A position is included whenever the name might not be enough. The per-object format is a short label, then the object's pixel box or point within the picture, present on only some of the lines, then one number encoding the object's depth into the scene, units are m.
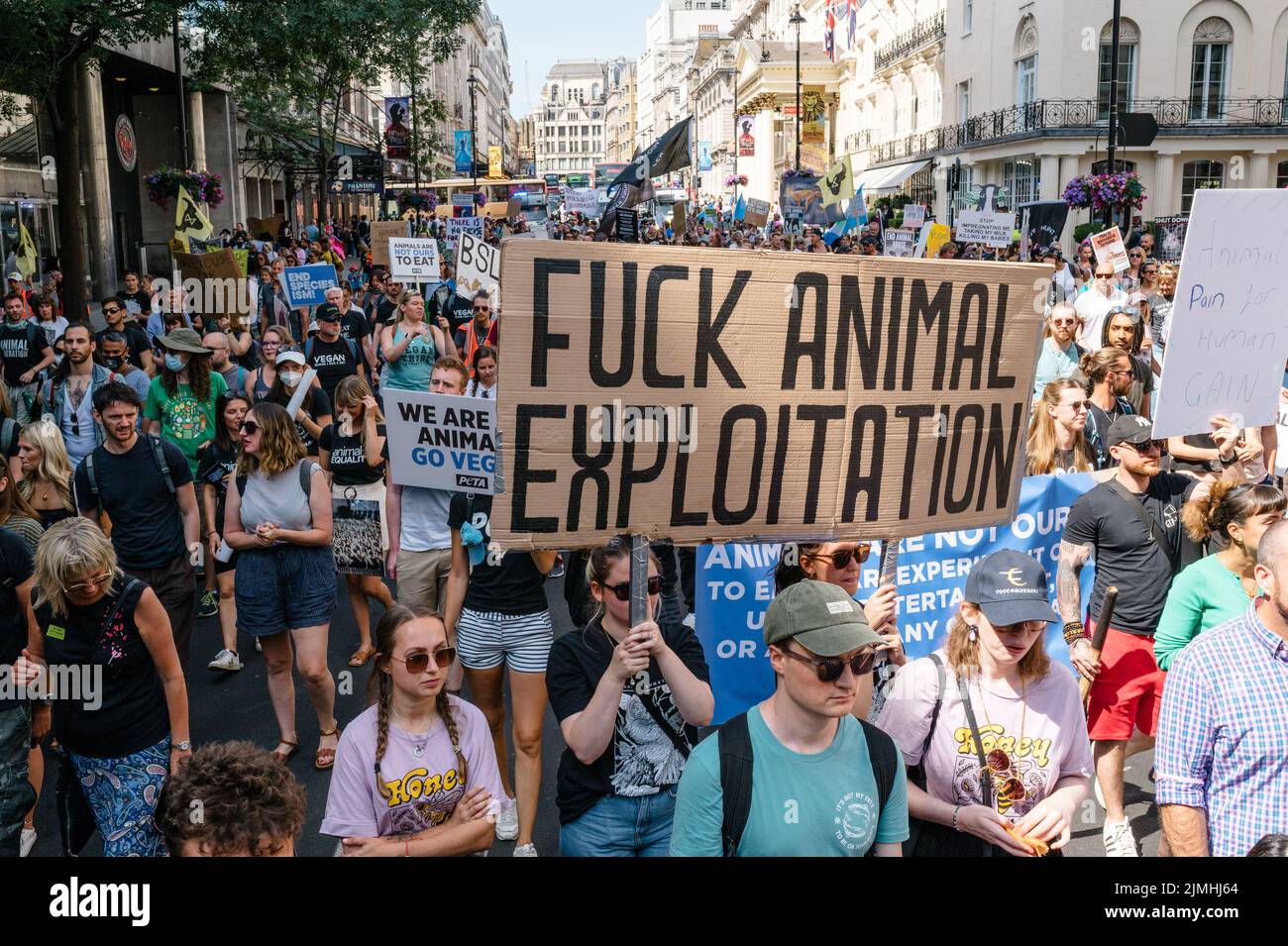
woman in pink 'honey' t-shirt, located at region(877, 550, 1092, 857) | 3.45
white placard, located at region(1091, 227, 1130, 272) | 12.11
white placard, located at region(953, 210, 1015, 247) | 18.83
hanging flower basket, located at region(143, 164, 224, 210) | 22.86
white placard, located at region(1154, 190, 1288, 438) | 4.88
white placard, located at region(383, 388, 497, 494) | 5.85
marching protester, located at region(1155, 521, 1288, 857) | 3.12
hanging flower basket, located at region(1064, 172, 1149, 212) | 21.81
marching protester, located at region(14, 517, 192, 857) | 4.32
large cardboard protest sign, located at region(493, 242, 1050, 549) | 3.29
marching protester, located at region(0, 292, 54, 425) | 10.95
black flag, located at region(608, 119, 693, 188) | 14.25
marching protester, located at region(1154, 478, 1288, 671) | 4.25
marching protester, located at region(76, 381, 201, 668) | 6.22
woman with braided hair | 3.50
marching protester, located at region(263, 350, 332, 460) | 8.47
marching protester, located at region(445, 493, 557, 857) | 5.20
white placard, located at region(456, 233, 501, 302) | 12.38
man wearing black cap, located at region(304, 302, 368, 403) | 10.90
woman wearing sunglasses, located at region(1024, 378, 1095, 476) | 6.39
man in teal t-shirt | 2.84
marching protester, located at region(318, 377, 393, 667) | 7.15
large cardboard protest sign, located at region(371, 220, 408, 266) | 20.29
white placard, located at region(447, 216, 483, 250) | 21.66
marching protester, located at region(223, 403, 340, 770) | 5.99
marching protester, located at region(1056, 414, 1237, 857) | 5.03
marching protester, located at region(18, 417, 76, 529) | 6.49
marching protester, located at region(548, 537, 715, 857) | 3.76
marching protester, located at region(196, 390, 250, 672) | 7.36
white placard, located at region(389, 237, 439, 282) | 14.34
